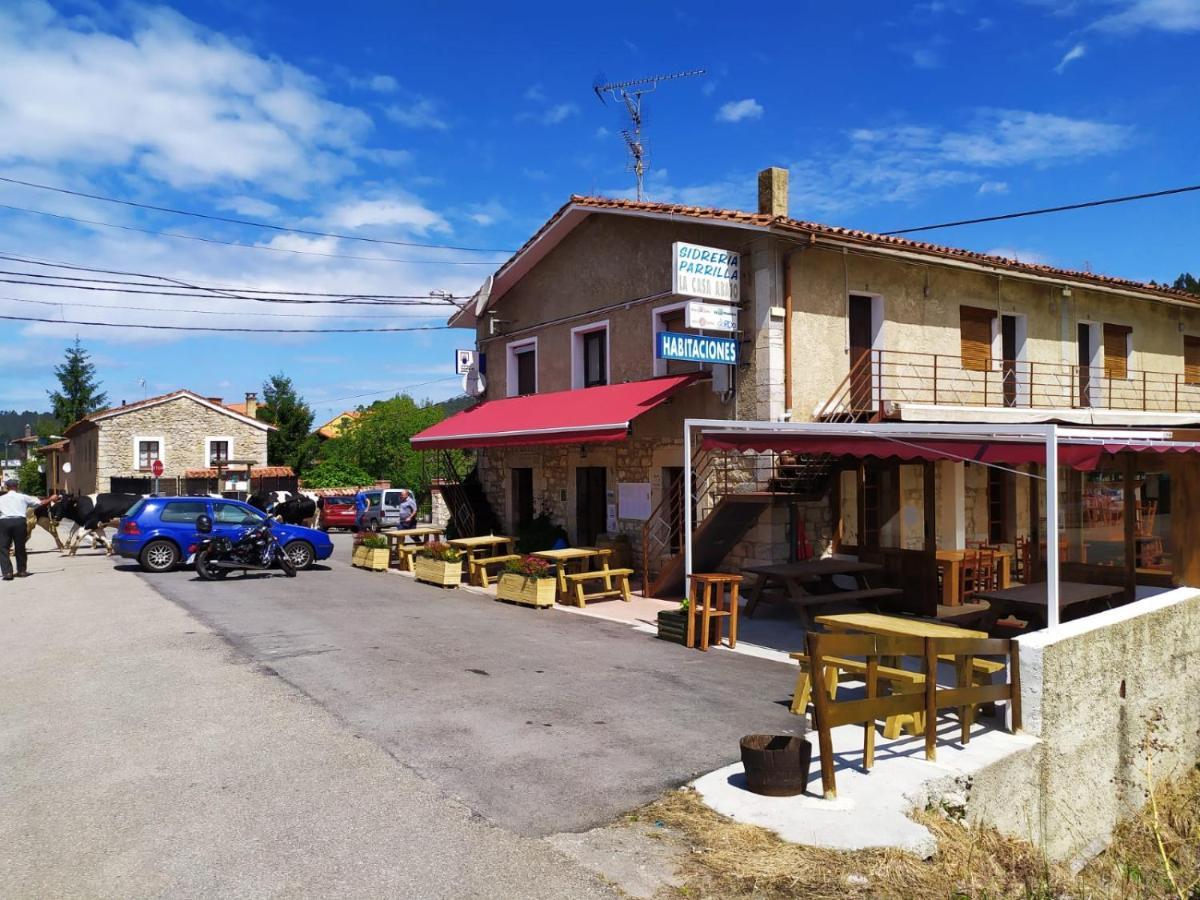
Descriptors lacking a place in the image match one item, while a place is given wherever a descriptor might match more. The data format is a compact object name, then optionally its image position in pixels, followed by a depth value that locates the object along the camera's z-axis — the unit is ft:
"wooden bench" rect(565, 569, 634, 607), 43.62
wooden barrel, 17.08
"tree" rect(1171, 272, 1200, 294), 143.33
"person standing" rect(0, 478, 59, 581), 52.49
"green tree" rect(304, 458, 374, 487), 140.67
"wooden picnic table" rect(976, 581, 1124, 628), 29.73
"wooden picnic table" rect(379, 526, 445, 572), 59.52
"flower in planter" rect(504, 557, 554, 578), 43.39
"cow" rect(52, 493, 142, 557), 72.95
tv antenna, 77.25
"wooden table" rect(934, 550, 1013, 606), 42.22
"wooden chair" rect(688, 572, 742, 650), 32.99
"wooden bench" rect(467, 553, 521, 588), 50.85
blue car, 55.57
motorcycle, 51.44
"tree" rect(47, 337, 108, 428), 218.59
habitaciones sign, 41.55
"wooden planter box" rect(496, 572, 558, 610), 43.14
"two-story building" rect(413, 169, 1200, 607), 43.73
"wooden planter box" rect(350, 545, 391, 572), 60.08
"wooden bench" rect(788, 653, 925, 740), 20.56
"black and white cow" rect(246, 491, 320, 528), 90.74
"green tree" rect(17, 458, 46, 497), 193.47
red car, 103.40
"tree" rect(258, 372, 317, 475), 170.50
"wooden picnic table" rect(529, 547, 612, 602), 44.73
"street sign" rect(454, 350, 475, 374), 68.23
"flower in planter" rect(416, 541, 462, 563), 51.37
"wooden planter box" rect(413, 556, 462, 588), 51.08
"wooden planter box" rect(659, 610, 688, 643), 33.73
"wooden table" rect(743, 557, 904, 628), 36.47
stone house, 126.93
